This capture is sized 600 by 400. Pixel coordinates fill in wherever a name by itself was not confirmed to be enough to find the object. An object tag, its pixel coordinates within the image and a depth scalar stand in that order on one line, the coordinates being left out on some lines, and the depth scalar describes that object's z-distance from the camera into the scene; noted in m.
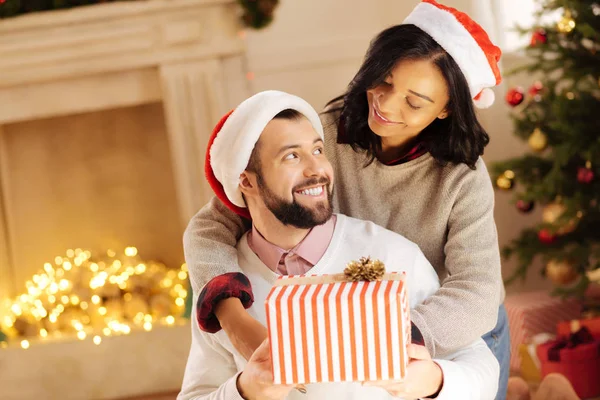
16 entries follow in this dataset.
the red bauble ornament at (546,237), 3.19
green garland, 3.53
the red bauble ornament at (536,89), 3.28
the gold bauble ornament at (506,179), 3.32
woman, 1.57
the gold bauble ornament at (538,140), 3.19
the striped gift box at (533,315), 3.39
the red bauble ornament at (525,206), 3.33
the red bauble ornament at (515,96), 3.21
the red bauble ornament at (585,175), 3.00
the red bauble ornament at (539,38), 3.12
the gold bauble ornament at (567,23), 3.04
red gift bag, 2.99
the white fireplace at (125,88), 3.56
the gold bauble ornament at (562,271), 3.21
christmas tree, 2.98
